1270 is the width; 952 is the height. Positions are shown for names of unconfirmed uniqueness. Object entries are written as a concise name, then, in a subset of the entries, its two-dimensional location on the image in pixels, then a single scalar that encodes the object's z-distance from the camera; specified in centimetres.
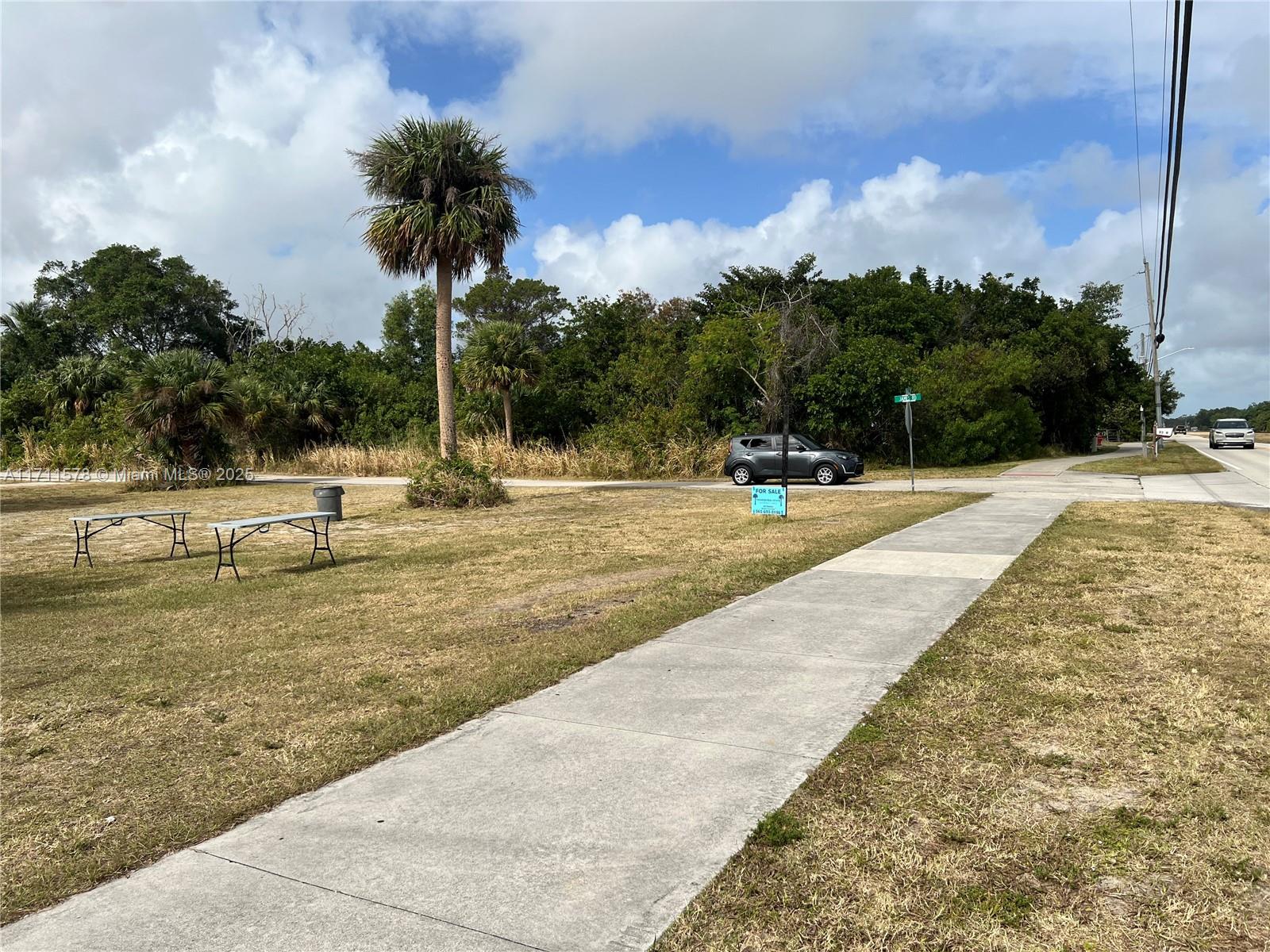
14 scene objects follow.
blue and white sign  1420
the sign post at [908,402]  1875
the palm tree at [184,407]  2489
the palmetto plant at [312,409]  3750
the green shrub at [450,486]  1791
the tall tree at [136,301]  5825
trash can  1545
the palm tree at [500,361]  3250
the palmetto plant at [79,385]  3781
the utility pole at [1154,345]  3000
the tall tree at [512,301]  6030
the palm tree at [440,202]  1775
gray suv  2334
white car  4488
